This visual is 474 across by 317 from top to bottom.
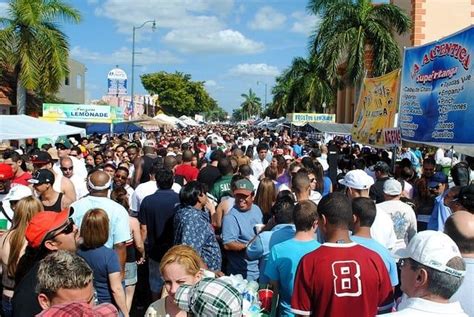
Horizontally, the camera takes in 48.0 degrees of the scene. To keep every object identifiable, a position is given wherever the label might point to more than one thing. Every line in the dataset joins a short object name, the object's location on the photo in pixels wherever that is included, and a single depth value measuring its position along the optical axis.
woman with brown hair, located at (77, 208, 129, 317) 4.07
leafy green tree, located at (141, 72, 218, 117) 82.19
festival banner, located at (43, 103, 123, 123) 21.75
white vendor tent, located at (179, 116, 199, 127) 51.19
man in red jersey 3.20
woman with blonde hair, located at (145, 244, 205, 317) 3.12
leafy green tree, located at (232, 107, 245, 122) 181.88
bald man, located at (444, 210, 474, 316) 3.17
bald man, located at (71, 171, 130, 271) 4.95
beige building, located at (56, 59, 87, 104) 41.49
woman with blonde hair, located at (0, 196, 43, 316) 3.93
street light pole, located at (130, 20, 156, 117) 34.64
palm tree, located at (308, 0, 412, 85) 27.45
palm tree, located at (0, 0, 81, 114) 25.91
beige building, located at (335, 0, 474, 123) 26.59
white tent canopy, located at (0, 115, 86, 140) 9.70
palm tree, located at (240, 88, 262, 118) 166.62
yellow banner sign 10.55
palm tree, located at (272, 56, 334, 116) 39.06
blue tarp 26.61
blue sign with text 7.29
